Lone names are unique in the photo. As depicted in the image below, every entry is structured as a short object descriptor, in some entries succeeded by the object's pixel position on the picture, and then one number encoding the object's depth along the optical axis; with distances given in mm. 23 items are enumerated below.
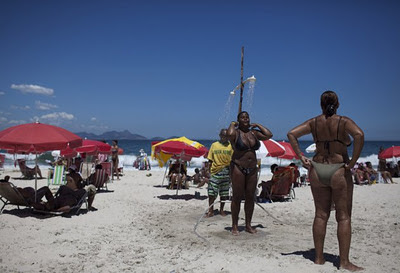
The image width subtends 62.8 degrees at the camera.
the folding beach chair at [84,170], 12441
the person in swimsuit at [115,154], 14930
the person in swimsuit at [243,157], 5434
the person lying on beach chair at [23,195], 6840
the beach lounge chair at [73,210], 6865
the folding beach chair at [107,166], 13155
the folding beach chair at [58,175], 11492
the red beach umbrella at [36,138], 6507
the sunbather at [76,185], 7570
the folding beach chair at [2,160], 19609
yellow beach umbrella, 9930
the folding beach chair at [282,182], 9820
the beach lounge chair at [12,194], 6773
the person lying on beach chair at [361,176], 14805
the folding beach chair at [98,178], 9961
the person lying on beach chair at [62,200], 6875
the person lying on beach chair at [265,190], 10062
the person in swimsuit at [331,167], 3805
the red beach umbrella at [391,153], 15008
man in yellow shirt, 7008
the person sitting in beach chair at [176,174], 12223
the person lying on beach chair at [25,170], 14922
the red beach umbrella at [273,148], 9836
